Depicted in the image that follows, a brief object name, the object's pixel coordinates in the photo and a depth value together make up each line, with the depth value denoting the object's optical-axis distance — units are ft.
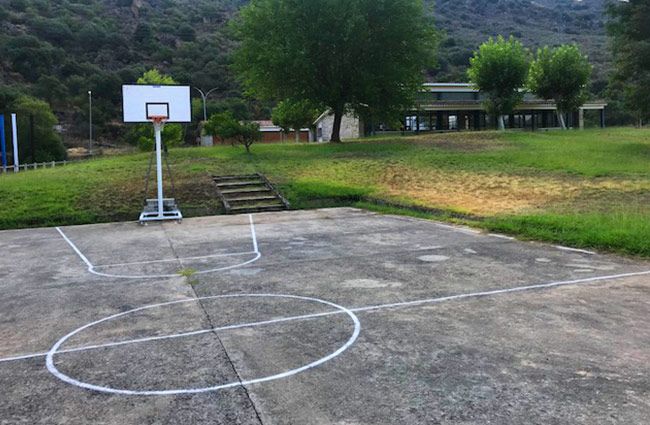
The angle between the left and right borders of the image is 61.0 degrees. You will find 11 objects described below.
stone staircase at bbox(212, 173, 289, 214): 44.65
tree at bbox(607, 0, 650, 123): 69.77
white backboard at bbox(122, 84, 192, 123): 40.60
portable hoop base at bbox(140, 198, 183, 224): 38.84
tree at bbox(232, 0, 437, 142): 83.25
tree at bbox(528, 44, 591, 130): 127.54
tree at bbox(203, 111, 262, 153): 74.38
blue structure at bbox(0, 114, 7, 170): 83.76
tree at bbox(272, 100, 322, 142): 97.14
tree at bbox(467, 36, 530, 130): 120.16
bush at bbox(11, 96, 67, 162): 121.70
